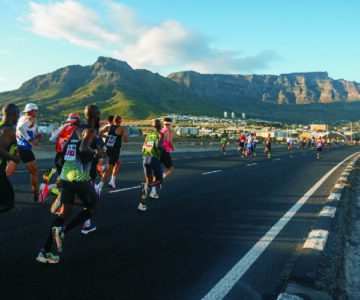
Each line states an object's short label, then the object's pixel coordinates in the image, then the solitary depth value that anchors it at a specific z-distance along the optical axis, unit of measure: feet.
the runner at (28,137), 24.40
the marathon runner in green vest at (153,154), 24.62
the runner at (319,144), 94.53
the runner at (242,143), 94.94
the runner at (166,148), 28.02
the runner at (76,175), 14.21
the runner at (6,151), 13.84
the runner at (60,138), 17.93
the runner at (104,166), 31.17
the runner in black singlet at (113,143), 30.25
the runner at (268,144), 93.61
